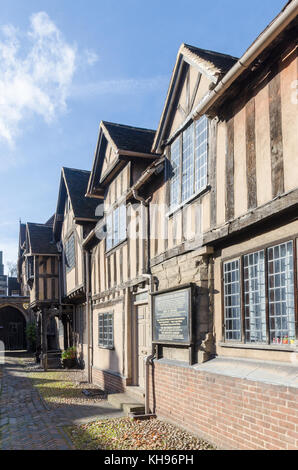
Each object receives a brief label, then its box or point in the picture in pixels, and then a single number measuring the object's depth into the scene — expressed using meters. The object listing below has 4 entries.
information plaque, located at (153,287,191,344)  8.06
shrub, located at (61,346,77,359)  19.91
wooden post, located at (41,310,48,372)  22.47
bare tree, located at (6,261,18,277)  72.51
